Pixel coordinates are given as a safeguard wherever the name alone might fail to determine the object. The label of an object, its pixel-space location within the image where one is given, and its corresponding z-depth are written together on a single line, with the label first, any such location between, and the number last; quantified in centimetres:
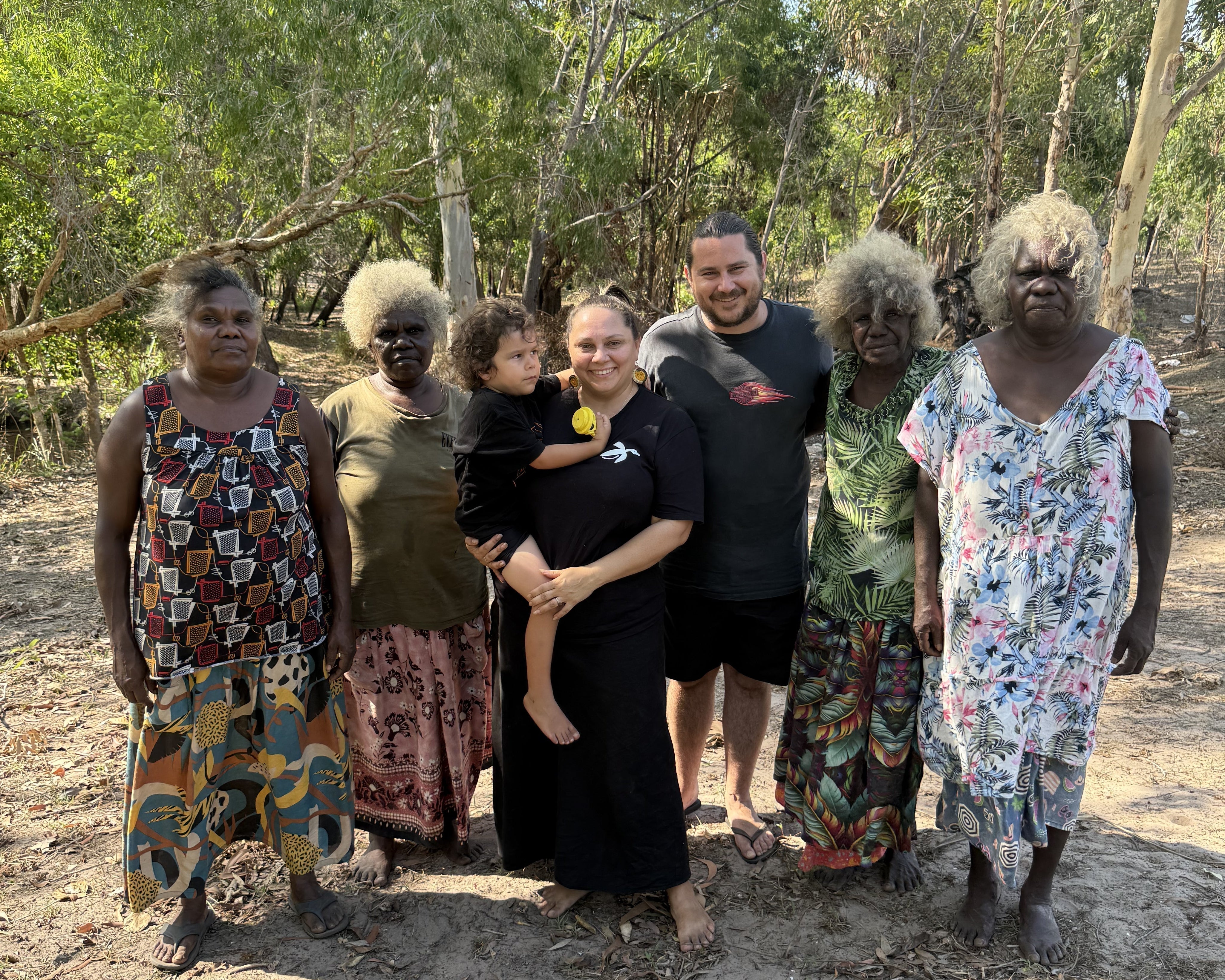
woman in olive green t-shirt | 284
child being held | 243
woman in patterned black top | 242
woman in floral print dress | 235
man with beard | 289
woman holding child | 250
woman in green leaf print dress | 267
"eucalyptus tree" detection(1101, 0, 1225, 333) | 717
